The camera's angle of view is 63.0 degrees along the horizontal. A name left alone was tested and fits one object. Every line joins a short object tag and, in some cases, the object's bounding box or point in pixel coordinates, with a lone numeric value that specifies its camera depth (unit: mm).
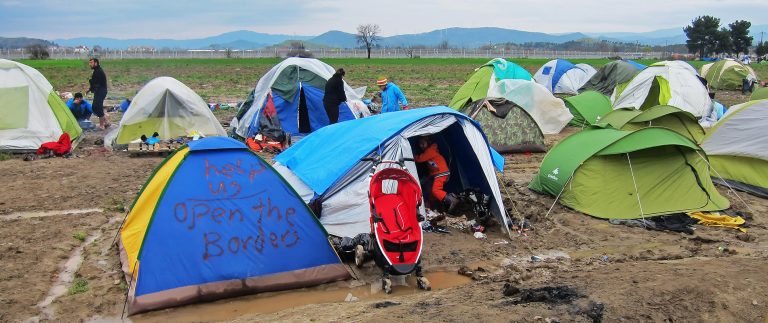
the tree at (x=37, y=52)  62428
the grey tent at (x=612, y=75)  23502
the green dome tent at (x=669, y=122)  12312
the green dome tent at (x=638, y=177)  9438
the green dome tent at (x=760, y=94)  20016
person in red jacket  9289
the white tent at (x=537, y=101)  16891
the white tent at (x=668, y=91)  18139
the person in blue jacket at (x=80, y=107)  16250
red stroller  6859
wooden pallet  13211
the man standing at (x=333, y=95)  14031
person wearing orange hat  13836
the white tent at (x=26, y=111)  12898
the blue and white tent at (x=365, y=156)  8383
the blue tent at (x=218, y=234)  6422
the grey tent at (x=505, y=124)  14039
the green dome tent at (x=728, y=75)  30328
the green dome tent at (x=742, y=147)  10703
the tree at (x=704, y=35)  72750
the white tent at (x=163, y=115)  13672
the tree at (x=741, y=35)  68562
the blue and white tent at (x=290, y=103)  14914
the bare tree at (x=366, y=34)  100825
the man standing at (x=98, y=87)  15938
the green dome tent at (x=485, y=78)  18203
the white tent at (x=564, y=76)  26156
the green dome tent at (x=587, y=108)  17578
